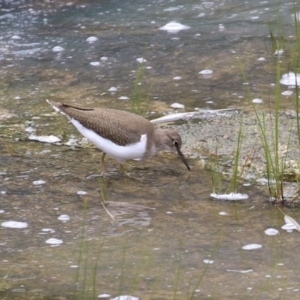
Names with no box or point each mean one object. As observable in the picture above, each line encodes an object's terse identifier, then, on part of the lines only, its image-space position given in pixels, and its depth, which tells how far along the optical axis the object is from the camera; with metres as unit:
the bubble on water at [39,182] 10.91
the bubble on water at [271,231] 9.34
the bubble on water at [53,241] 9.17
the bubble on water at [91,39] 17.08
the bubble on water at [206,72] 14.81
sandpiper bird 11.13
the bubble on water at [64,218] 9.84
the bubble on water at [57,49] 16.56
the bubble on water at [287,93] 13.54
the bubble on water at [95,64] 15.57
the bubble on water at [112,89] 14.24
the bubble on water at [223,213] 9.93
